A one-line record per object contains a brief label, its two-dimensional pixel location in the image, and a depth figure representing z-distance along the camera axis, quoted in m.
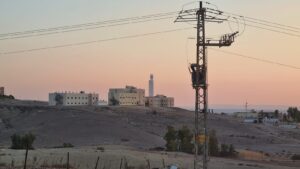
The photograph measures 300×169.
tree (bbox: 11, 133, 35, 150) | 81.78
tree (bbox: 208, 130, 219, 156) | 89.88
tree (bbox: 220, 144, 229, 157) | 89.59
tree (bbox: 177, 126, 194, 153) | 91.75
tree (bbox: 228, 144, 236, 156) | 91.09
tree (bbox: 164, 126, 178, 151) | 90.17
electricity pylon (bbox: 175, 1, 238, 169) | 43.47
